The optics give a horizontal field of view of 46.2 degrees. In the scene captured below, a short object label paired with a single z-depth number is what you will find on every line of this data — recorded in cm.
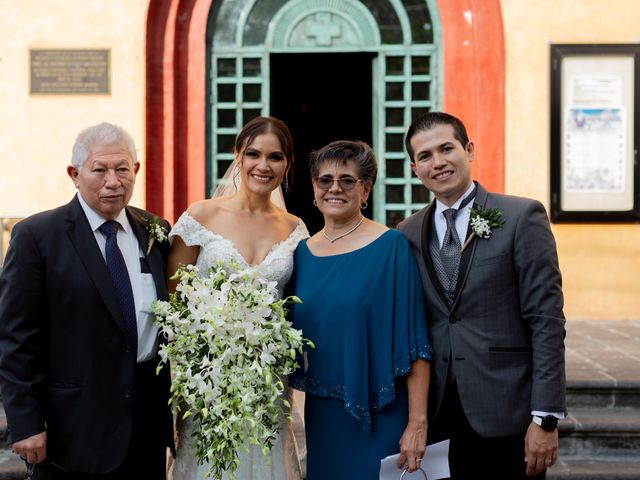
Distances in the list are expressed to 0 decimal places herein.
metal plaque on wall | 798
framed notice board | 801
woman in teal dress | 307
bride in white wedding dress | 350
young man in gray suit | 299
